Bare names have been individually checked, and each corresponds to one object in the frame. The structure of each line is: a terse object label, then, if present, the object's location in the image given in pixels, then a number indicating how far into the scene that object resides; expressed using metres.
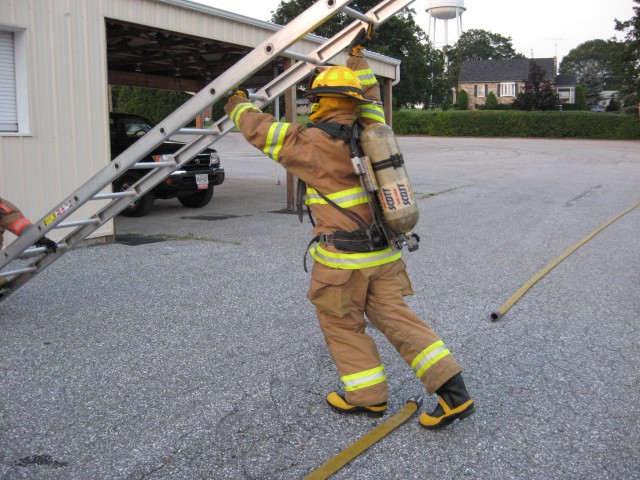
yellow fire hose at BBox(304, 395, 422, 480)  3.15
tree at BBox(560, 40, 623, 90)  102.25
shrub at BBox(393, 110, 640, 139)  44.47
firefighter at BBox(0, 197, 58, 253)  4.95
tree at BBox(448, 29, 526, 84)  108.31
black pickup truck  11.64
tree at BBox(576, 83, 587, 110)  59.78
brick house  79.69
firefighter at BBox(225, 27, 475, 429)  3.53
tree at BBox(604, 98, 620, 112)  58.93
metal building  7.93
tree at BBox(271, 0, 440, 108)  51.16
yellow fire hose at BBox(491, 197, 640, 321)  5.84
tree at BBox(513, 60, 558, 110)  53.16
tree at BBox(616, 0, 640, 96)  45.78
